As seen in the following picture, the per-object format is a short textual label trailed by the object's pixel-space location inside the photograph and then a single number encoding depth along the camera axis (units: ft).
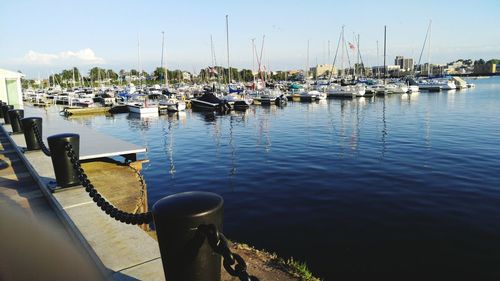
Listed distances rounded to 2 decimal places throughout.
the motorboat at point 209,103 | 160.36
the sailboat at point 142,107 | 148.07
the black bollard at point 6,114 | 49.95
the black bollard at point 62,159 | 19.81
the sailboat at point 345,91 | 215.72
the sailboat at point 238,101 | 167.53
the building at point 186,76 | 542.98
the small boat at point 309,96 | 201.76
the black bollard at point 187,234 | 8.82
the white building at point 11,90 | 77.68
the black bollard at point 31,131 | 29.07
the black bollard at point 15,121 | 39.65
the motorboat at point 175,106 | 159.53
